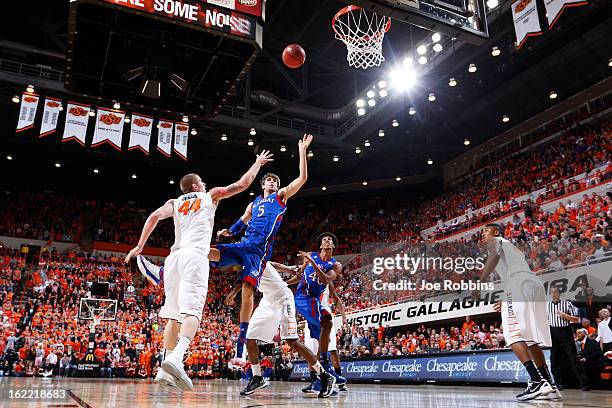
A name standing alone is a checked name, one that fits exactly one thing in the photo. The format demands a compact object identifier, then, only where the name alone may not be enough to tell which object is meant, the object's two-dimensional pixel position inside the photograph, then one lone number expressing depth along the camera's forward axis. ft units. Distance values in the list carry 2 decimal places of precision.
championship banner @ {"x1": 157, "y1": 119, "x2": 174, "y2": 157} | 60.59
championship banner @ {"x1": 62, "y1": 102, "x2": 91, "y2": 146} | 56.59
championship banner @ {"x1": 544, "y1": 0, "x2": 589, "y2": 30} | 35.09
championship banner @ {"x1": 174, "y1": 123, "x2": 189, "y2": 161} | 61.00
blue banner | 30.55
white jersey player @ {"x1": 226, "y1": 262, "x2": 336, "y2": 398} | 19.79
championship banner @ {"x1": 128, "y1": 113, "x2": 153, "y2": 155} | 58.70
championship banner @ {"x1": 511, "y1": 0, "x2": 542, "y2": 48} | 39.83
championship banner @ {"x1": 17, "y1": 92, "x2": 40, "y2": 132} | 56.39
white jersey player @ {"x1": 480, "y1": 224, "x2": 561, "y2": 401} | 17.11
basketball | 33.60
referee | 26.00
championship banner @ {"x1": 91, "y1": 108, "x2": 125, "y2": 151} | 57.36
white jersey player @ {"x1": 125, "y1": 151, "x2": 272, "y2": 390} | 12.94
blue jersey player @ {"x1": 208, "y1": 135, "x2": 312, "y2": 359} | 17.95
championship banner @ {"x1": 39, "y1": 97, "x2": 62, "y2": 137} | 57.36
